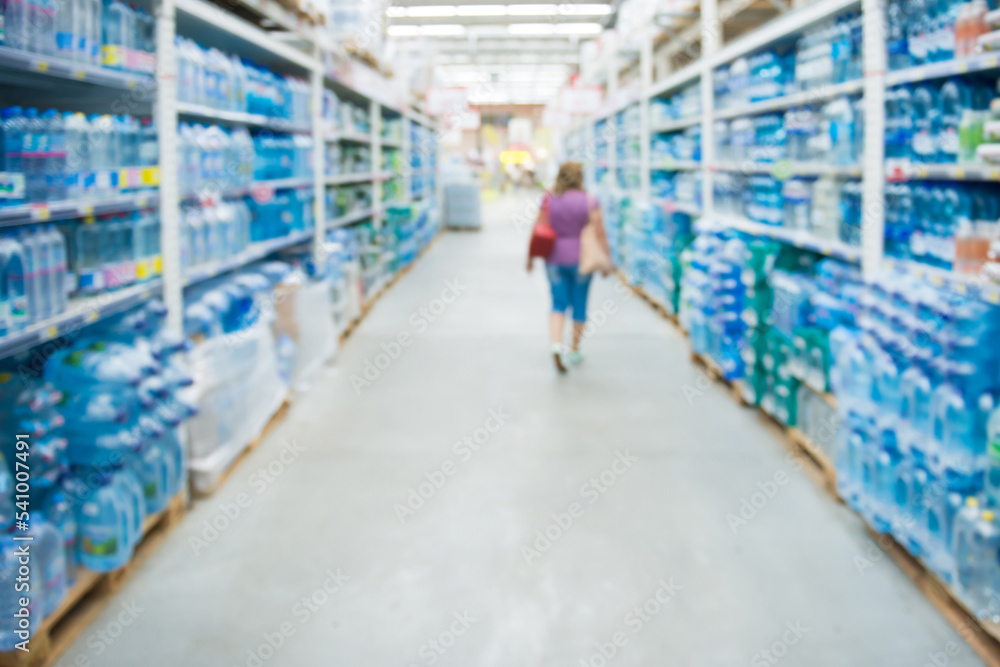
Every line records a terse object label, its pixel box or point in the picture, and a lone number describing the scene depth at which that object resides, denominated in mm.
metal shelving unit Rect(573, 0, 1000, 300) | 3102
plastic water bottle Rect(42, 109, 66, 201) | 2828
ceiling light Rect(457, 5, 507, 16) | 15797
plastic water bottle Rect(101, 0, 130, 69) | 3115
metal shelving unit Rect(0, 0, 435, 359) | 2656
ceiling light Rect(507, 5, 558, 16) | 15852
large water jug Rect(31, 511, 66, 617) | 2525
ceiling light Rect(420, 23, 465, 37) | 17484
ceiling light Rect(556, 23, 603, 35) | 17703
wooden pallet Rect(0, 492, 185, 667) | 2475
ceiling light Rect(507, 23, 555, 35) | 17688
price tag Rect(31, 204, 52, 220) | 2563
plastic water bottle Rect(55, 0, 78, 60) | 2842
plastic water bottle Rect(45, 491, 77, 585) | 2692
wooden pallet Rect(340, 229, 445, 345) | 7334
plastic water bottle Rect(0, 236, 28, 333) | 2531
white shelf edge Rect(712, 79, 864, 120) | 4031
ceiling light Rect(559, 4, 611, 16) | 15814
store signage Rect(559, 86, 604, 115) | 11484
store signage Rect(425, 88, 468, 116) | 12953
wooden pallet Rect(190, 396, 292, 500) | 3856
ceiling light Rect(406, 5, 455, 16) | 15660
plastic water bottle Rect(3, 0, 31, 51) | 2576
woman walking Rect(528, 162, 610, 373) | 6133
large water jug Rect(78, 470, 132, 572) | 2832
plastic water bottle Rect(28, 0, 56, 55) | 2675
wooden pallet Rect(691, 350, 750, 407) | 5250
